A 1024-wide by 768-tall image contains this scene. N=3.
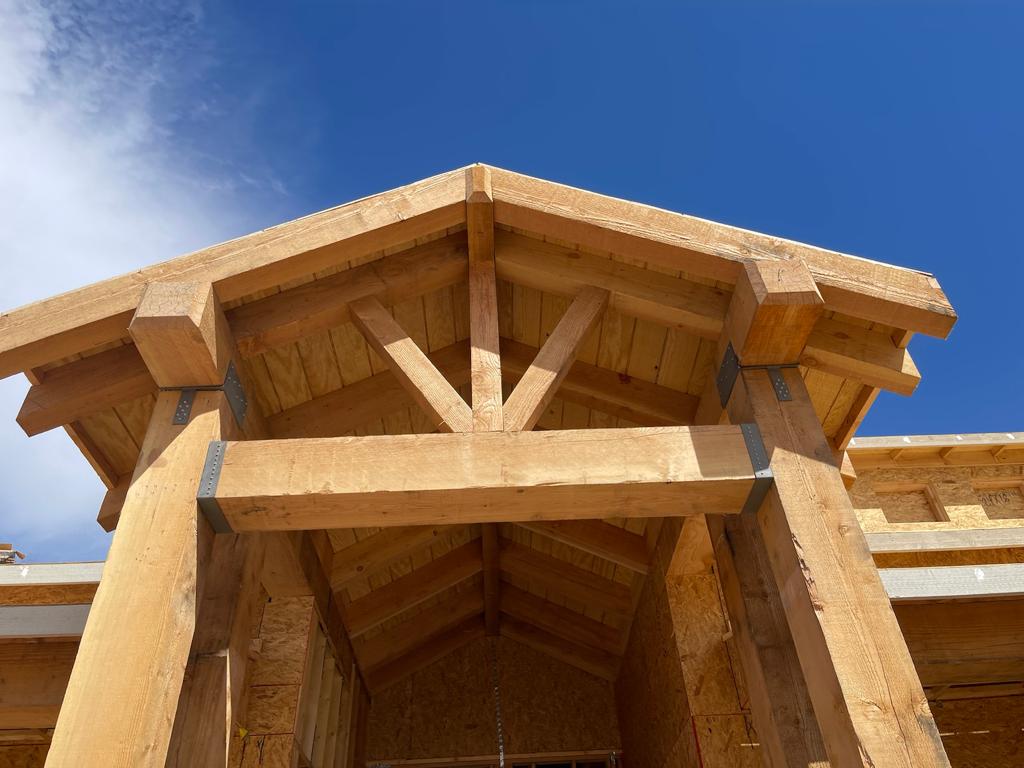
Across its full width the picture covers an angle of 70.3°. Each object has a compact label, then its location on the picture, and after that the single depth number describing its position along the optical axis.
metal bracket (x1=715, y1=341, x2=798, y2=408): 3.42
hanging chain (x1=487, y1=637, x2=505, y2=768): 8.93
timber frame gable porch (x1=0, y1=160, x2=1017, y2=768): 2.72
